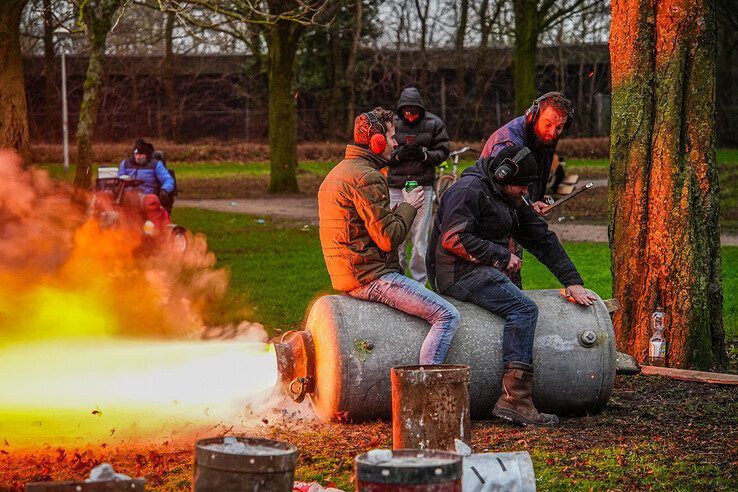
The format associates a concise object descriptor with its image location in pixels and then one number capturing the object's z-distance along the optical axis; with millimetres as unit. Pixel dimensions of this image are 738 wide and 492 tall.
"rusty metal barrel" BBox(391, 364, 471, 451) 6844
